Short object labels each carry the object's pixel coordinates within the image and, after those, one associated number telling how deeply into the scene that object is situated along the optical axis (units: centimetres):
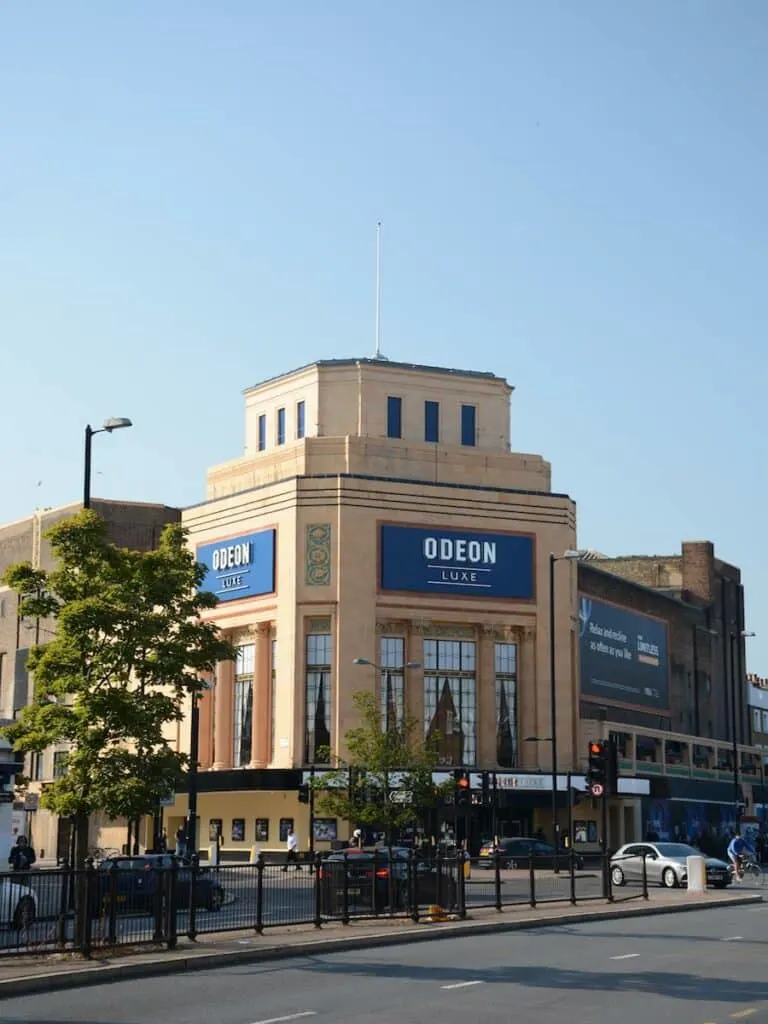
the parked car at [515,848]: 6016
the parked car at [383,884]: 2920
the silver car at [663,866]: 4591
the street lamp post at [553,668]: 6312
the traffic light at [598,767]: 3794
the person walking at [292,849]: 5897
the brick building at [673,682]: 8306
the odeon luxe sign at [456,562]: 7281
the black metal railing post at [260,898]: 2705
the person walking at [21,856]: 4384
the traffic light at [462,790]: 4834
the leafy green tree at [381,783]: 5659
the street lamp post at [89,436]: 2961
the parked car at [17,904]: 2156
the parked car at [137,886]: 2356
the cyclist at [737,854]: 5312
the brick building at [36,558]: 8475
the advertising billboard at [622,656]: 8294
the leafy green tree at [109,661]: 2477
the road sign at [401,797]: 5681
